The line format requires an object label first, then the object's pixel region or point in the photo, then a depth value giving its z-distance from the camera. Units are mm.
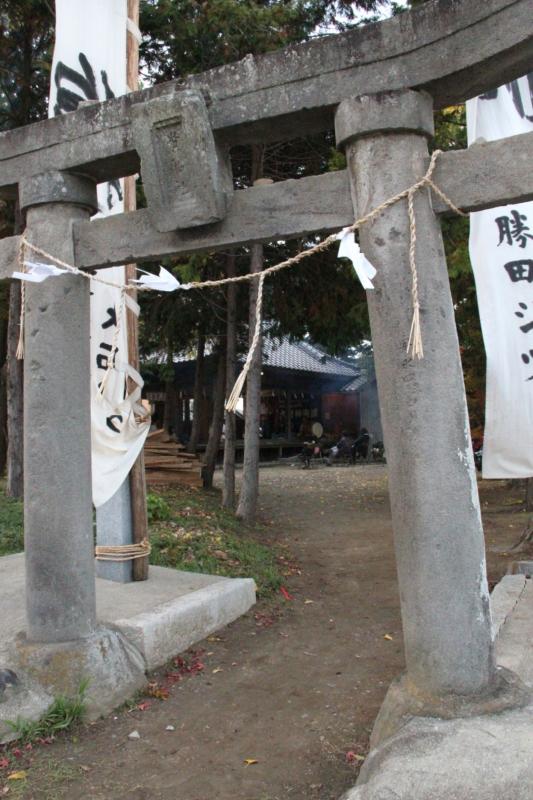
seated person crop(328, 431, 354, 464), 25034
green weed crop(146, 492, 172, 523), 9398
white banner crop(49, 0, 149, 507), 5508
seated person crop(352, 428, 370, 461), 25600
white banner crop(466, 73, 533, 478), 5137
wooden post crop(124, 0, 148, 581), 6430
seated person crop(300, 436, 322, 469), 23819
